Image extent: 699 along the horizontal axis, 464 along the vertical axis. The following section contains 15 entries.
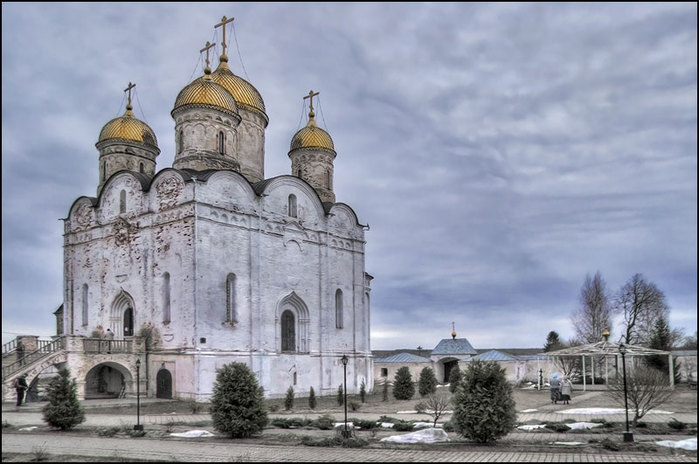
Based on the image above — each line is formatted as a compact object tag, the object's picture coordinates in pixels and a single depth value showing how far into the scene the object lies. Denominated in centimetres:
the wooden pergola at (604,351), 2880
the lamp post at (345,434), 1478
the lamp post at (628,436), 1371
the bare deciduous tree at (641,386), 1681
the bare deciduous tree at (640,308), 4000
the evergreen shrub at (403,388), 3047
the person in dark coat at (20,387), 2333
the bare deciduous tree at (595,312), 4334
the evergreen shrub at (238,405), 1538
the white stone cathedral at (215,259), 2875
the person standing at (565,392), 2509
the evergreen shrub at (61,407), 1706
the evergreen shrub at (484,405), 1353
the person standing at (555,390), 2564
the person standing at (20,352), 2548
